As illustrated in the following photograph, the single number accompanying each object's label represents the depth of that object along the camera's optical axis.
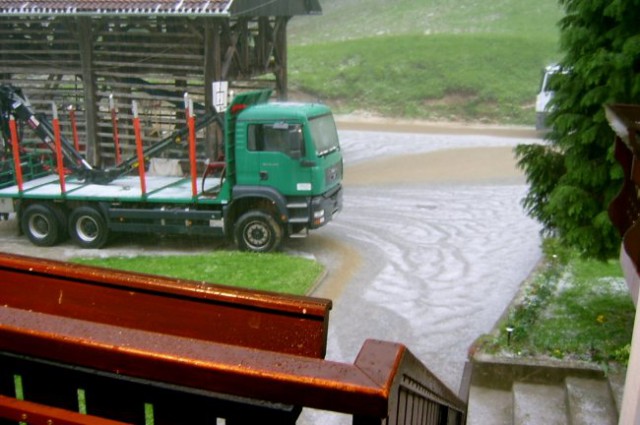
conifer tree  7.19
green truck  11.73
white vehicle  24.55
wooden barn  15.28
